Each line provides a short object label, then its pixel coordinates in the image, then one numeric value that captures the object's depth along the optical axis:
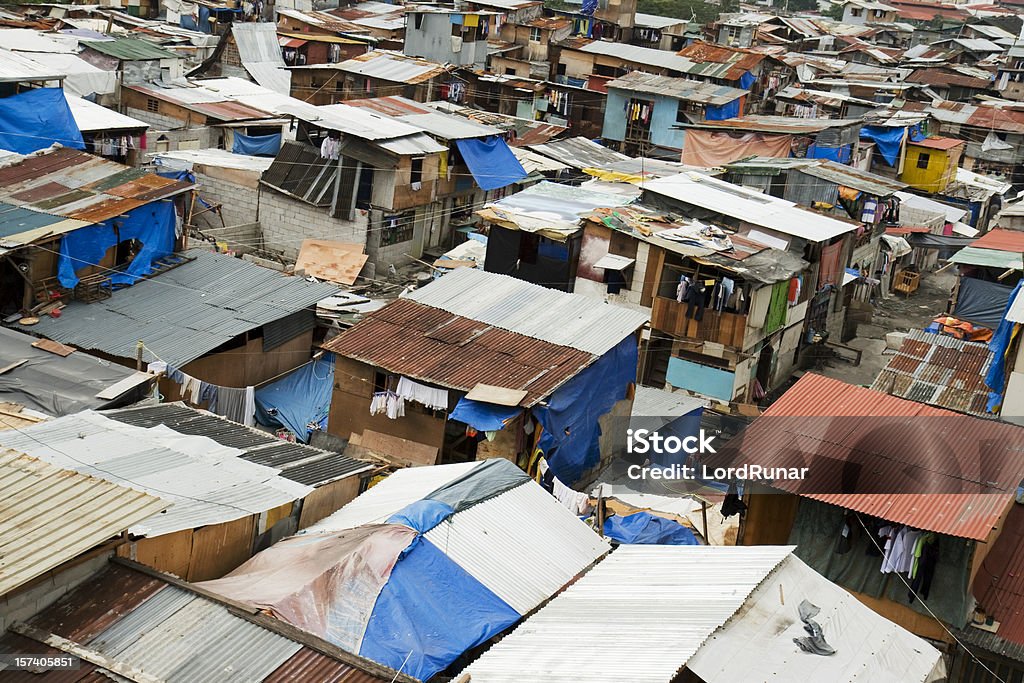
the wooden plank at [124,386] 19.56
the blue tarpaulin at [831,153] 46.25
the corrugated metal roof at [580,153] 43.84
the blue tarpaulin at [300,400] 23.41
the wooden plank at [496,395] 19.08
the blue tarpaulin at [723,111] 51.44
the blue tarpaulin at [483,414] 19.28
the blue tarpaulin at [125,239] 23.48
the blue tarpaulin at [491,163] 36.31
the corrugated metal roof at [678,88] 51.06
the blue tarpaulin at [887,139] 51.94
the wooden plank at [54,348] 20.97
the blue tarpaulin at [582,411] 20.17
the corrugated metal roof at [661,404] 24.92
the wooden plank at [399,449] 20.75
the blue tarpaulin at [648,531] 17.77
